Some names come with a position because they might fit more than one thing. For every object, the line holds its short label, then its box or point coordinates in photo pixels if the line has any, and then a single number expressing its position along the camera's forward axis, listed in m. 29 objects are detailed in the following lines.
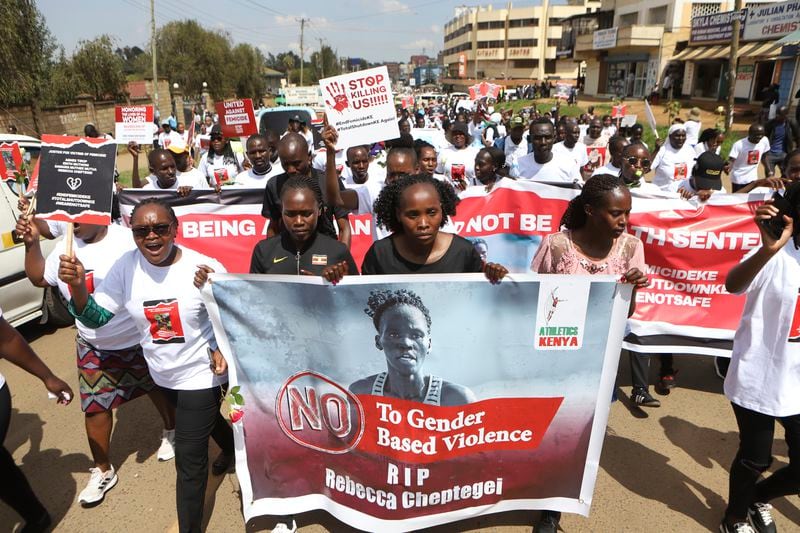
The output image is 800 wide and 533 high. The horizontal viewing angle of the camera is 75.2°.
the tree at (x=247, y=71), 47.09
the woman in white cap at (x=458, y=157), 6.50
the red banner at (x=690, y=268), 4.05
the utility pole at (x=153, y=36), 26.70
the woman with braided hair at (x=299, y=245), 2.79
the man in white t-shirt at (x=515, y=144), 9.20
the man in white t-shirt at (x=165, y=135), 12.93
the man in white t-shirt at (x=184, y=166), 5.94
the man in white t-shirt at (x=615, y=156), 5.75
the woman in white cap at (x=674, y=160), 6.32
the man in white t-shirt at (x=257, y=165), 5.52
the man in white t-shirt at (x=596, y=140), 8.95
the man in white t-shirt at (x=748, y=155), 7.74
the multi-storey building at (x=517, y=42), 77.44
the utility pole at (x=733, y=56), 14.87
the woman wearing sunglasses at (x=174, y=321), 2.56
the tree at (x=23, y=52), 19.16
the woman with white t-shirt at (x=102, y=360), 3.05
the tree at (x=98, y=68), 29.94
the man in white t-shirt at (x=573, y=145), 6.75
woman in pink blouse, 2.62
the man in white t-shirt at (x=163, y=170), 5.29
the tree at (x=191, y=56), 43.28
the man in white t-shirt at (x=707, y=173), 4.83
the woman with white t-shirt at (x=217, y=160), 7.34
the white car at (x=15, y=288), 5.05
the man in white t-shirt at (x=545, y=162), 5.64
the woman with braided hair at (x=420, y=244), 2.60
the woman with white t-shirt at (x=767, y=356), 2.41
